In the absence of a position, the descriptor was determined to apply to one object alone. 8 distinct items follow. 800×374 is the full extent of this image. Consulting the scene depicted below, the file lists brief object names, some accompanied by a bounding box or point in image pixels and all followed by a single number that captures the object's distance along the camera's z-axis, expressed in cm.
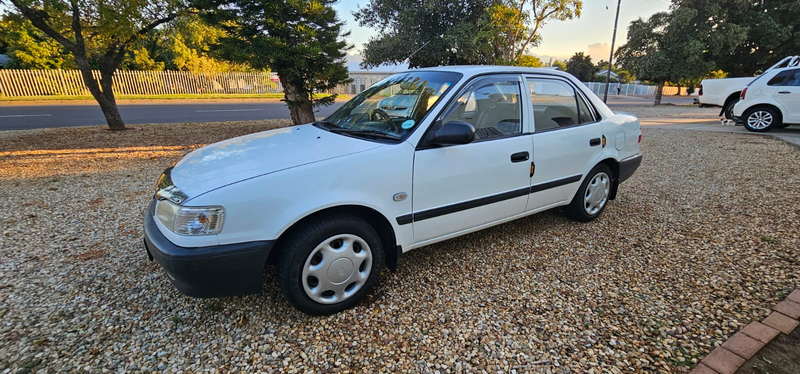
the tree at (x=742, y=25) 1931
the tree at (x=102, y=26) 744
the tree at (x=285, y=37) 759
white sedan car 198
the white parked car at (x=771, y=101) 893
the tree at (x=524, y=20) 1430
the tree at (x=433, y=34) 1580
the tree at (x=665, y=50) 1944
